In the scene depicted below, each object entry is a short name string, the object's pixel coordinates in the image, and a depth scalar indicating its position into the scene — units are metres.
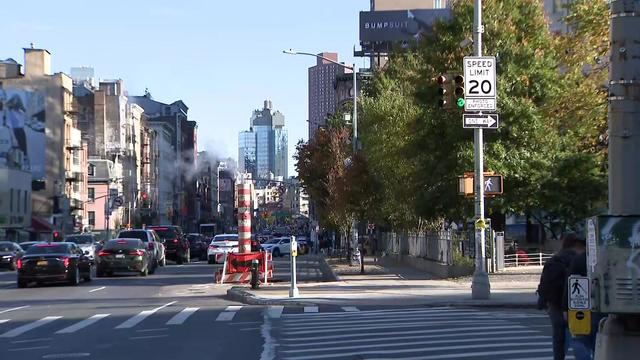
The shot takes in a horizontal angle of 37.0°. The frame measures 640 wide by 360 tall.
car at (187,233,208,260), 67.62
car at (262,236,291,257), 71.24
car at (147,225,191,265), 56.62
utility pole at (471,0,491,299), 23.27
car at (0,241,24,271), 51.88
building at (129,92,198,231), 144.12
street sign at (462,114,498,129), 22.86
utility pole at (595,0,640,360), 7.63
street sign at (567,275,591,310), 8.94
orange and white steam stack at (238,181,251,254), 32.97
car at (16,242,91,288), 33.56
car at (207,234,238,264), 51.12
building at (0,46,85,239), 94.19
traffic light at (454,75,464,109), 22.23
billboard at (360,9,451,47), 103.69
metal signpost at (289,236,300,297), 25.40
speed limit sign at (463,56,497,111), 22.81
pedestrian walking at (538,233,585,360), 11.87
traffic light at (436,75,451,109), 22.23
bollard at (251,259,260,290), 29.27
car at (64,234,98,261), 52.78
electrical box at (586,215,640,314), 7.35
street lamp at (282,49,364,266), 46.66
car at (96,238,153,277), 39.47
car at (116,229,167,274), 43.81
